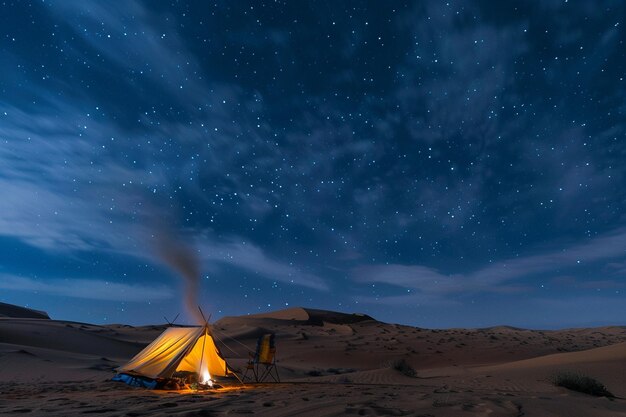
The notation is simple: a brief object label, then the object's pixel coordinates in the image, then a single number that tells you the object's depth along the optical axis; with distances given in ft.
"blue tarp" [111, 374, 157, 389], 37.38
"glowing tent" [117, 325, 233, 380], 39.29
